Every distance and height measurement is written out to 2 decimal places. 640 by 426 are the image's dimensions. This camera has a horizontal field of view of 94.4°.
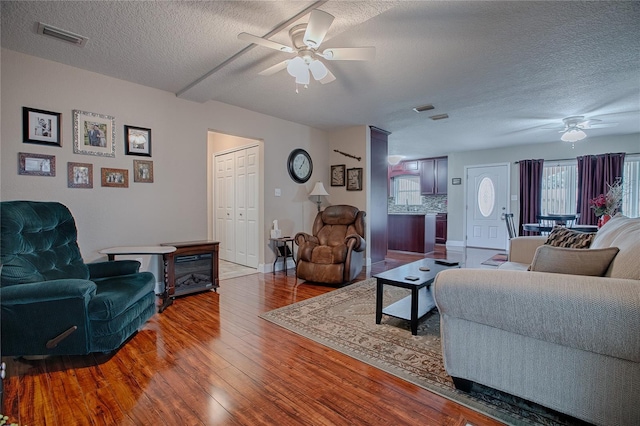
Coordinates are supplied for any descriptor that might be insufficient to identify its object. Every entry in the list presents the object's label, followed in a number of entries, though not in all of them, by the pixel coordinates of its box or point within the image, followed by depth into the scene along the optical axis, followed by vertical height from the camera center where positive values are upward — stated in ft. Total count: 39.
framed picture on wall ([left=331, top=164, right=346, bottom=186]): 18.23 +1.94
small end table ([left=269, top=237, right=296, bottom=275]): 15.39 -2.37
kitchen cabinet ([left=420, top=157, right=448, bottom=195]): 27.12 +2.83
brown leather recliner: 12.74 -1.90
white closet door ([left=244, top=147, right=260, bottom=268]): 15.98 +0.18
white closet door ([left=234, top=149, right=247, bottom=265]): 16.92 -0.10
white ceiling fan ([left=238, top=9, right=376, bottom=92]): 6.72 +3.81
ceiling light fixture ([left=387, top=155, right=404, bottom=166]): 24.28 +3.87
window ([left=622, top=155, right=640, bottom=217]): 19.02 +1.40
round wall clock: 16.75 +2.34
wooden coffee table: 7.92 -2.41
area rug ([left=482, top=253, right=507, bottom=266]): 18.24 -3.50
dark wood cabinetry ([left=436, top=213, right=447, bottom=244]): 27.12 -2.03
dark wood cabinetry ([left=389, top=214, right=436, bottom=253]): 22.15 -2.03
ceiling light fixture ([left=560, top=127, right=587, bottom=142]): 15.42 +3.73
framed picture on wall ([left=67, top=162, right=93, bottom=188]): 9.91 +1.01
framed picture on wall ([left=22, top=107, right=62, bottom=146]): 9.09 +2.46
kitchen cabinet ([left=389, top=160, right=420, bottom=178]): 28.99 +3.75
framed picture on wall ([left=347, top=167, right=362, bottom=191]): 17.46 +1.58
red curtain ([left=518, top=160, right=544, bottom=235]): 22.06 +1.23
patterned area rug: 5.10 -3.47
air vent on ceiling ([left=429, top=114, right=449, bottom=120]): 15.24 +4.67
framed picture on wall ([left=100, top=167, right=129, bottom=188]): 10.62 +1.00
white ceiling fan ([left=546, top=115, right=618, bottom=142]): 15.38 +4.41
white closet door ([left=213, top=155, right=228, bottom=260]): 18.92 +0.08
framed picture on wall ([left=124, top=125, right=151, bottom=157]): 11.11 +2.46
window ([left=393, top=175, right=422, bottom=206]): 29.55 +1.62
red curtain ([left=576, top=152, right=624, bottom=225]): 19.03 +1.99
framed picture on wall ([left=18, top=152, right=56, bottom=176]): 9.04 +1.26
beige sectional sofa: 4.07 -1.97
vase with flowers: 12.56 +0.07
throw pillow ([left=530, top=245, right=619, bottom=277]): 5.35 -1.00
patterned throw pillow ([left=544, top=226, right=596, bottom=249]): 8.13 -0.92
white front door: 23.79 +0.10
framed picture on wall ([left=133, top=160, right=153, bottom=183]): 11.34 +1.32
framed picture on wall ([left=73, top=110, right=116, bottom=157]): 10.05 +2.49
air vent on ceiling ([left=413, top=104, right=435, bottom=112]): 13.88 +4.69
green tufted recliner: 6.05 -2.04
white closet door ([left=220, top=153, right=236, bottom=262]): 17.99 -0.17
